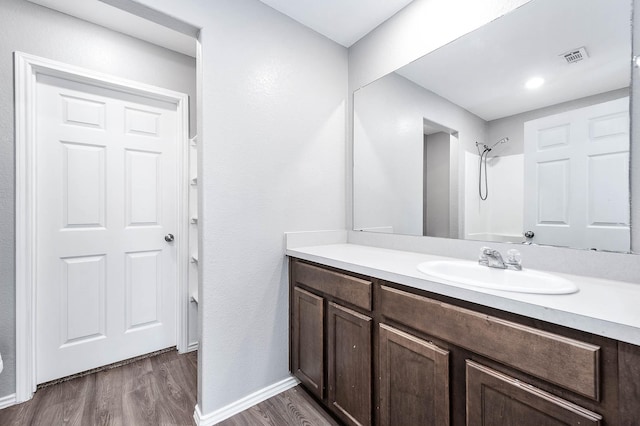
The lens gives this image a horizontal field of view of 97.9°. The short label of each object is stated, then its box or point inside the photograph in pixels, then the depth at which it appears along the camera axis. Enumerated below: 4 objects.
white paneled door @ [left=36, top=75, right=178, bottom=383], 1.80
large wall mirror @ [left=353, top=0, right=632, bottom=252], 1.07
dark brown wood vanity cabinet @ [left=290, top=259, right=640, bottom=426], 0.67
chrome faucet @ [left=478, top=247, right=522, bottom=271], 1.17
